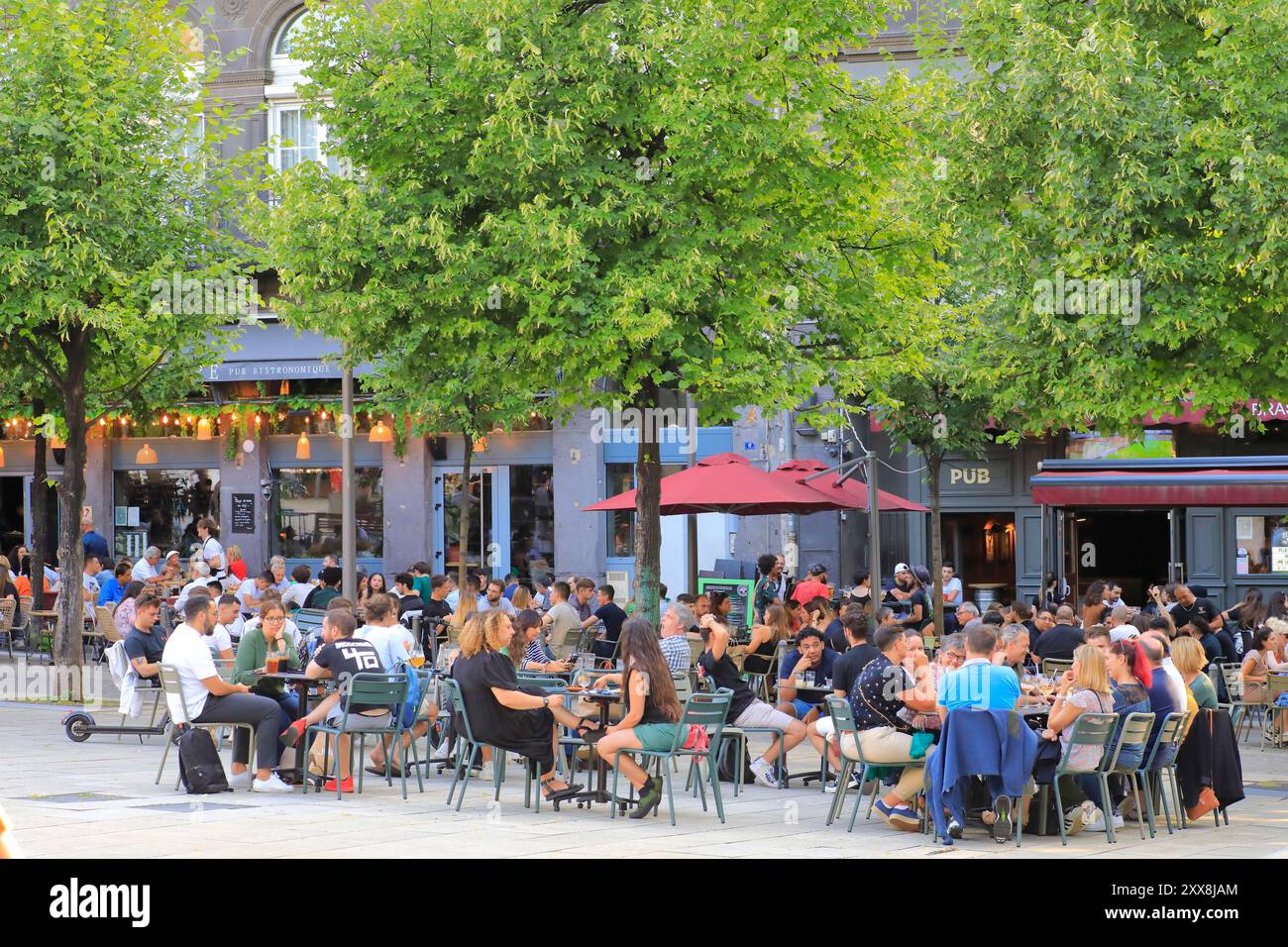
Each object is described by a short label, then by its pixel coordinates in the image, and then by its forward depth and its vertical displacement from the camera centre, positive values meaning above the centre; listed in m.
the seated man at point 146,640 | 15.02 -0.80
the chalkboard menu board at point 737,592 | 23.42 -0.68
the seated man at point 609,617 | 19.78 -0.84
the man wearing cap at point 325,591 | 20.28 -0.51
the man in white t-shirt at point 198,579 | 19.92 -0.38
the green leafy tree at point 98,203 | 19.00 +3.97
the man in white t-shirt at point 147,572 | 24.23 -0.29
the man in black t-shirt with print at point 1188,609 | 19.03 -0.81
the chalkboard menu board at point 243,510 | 32.47 +0.75
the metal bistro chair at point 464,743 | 12.30 -1.46
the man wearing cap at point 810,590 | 21.16 -0.60
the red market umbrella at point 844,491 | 20.14 +0.60
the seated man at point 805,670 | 14.51 -1.12
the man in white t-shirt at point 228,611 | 15.37 -0.55
